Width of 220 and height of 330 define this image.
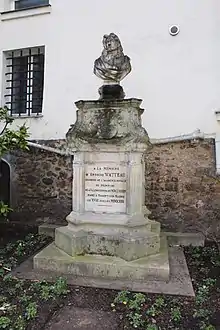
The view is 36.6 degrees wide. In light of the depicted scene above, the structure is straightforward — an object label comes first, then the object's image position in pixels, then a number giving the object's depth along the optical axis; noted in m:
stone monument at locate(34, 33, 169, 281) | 3.90
